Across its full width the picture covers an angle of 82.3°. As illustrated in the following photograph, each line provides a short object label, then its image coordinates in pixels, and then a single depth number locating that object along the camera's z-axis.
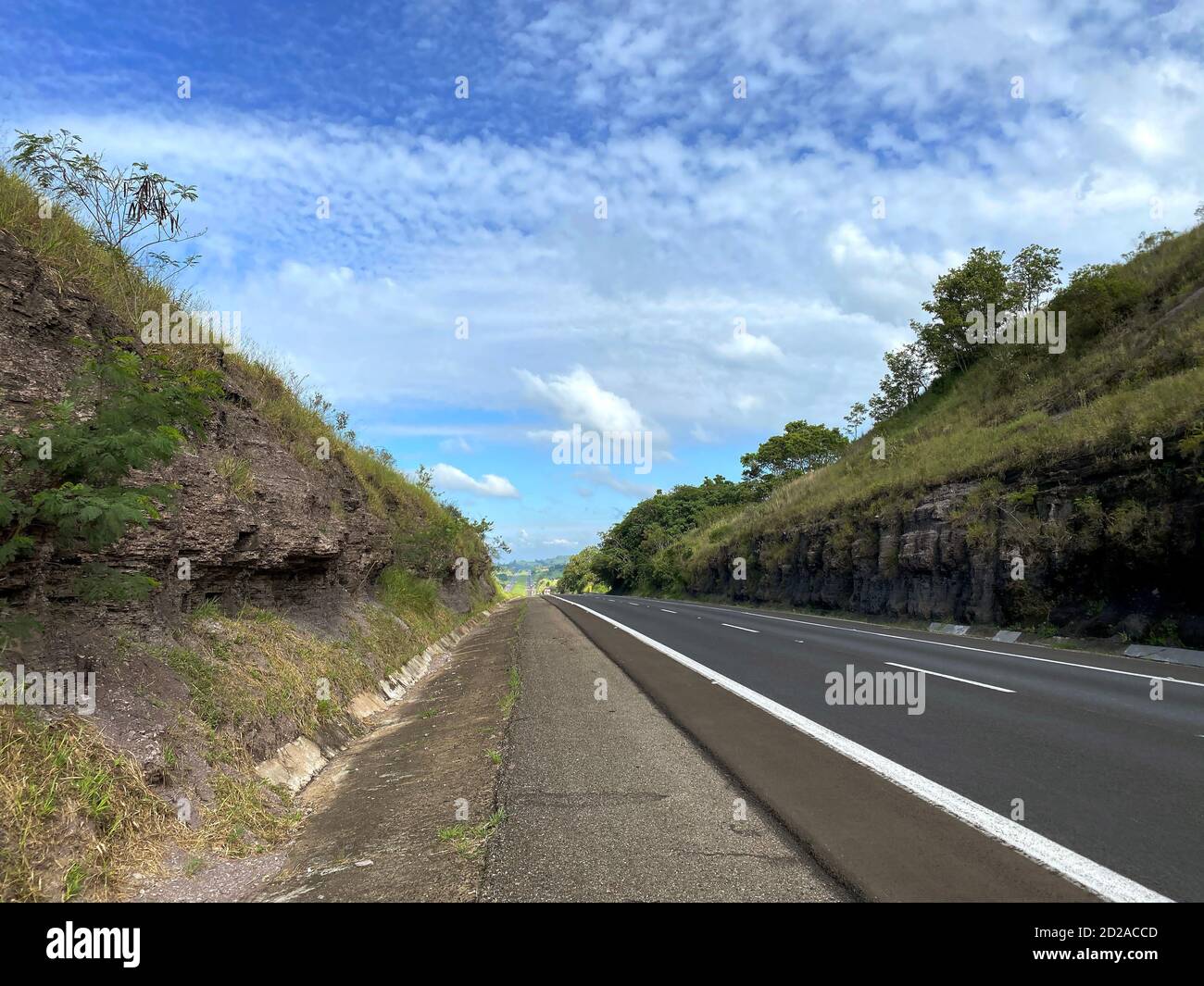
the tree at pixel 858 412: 63.34
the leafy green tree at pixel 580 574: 136.88
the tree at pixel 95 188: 8.74
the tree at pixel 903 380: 54.97
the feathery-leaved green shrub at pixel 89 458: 4.71
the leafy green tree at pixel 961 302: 44.44
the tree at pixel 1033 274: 39.41
